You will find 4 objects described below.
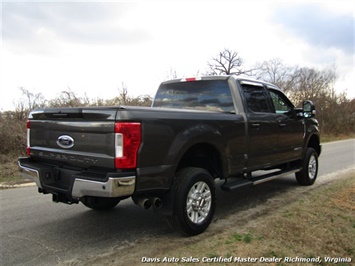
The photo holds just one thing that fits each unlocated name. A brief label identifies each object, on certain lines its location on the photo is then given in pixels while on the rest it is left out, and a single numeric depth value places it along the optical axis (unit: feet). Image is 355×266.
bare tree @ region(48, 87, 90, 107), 45.34
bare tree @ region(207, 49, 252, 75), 118.01
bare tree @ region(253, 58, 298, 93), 111.45
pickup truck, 11.44
